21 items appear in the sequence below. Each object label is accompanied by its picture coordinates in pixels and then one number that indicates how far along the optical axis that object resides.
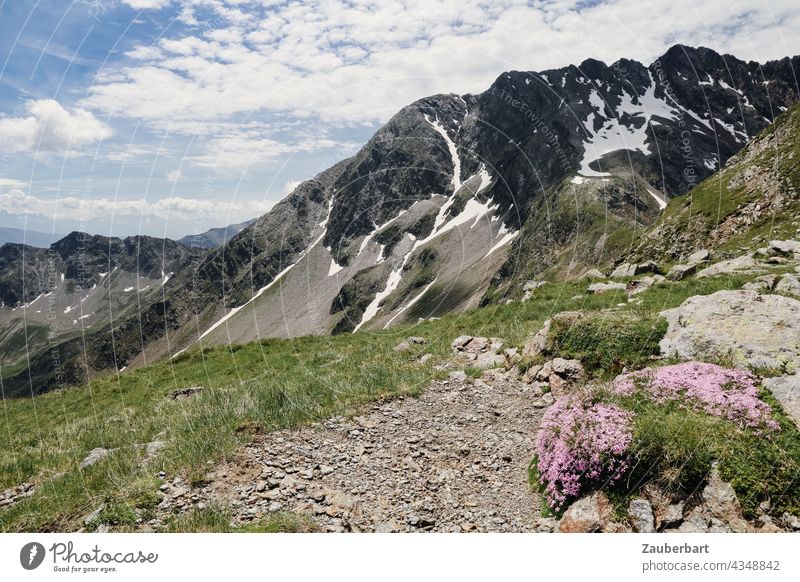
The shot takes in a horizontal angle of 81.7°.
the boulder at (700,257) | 35.94
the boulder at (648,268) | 35.53
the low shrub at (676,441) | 8.51
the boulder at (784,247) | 29.91
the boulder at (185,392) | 26.16
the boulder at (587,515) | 8.74
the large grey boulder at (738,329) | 12.18
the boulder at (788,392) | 9.55
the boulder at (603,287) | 29.66
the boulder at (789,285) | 18.20
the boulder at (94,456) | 14.00
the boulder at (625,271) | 36.82
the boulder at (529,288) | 35.72
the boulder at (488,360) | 18.86
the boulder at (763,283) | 19.57
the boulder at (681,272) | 30.08
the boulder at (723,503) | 8.16
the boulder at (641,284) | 27.95
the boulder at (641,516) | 8.52
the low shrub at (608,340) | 14.84
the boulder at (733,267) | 27.22
